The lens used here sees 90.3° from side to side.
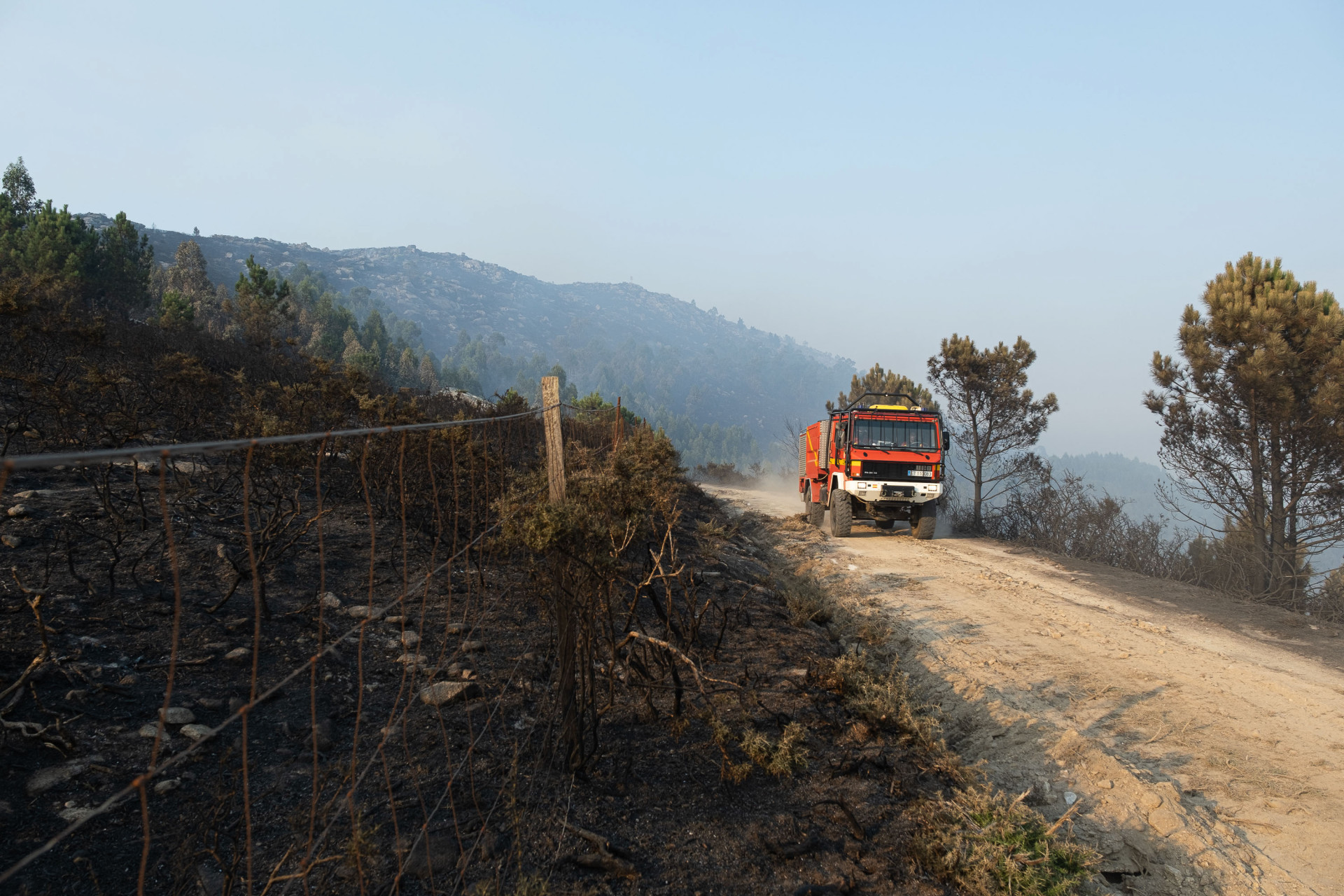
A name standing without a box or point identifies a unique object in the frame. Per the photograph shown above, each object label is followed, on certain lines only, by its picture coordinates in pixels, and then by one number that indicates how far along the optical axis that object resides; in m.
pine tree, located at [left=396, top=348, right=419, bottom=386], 55.92
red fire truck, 13.14
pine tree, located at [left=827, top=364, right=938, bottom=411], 24.16
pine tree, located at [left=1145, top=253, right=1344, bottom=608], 10.72
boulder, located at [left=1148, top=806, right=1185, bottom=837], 3.67
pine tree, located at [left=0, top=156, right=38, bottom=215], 45.03
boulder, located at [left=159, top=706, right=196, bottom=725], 3.22
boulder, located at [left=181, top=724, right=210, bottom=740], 3.10
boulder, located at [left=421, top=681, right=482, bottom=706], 3.83
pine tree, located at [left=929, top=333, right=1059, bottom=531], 18.19
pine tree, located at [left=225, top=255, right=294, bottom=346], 28.51
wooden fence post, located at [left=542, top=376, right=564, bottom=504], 3.74
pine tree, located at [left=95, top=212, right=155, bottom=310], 28.26
